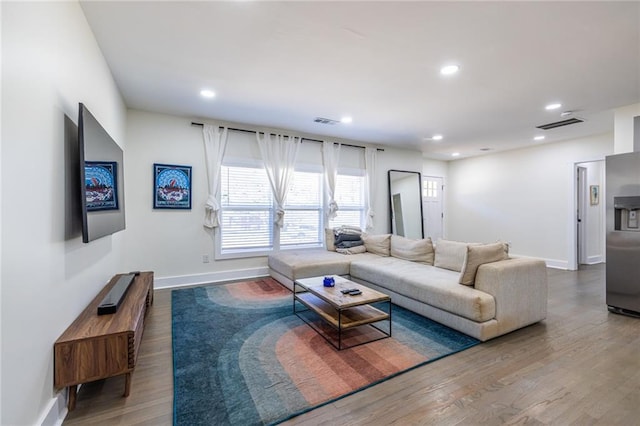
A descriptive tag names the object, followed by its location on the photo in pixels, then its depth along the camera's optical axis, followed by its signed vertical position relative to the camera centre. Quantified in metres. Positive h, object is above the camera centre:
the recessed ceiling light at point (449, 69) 2.85 +1.37
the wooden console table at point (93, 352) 1.65 -0.82
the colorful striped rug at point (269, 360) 1.76 -1.17
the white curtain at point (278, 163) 5.02 +0.82
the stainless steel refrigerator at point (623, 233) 3.26 -0.31
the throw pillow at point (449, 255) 3.44 -0.57
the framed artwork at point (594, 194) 6.25 +0.26
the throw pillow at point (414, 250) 3.96 -0.60
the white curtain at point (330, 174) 5.60 +0.67
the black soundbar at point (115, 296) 2.06 -0.68
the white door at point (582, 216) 5.95 -0.21
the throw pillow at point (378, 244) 4.70 -0.59
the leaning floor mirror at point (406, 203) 6.44 +0.12
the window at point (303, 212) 5.32 -0.05
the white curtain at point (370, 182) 6.06 +0.55
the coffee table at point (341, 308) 2.52 -0.97
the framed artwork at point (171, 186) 4.27 +0.36
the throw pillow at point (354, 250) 4.88 -0.69
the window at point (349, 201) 5.85 +0.16
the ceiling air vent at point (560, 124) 4.42 +1.30
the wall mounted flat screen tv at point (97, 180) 1.90 +0.24
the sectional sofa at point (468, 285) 2.63 -0.79
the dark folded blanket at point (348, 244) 5.04 -0.61
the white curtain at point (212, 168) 4.56 +0.67
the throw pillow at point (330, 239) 5.16 -0.53
